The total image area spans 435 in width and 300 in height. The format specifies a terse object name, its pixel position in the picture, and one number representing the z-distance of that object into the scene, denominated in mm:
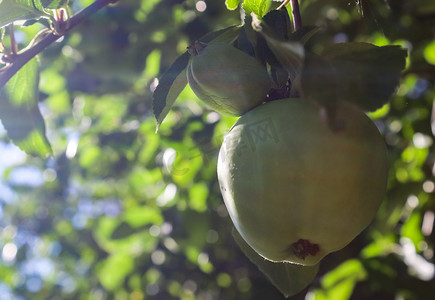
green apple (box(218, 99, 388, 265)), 274
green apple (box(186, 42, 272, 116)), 305
